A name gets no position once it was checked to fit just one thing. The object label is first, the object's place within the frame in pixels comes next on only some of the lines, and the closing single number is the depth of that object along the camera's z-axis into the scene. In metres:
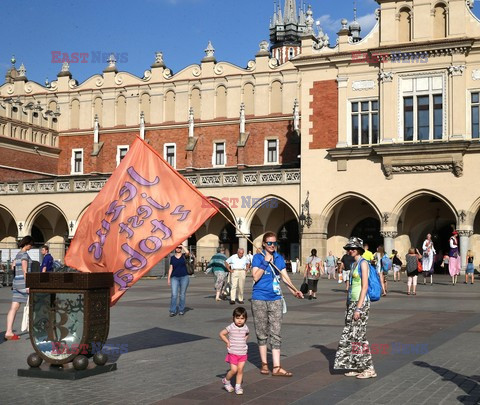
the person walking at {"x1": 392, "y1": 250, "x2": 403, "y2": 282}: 32.28
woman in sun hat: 8.87
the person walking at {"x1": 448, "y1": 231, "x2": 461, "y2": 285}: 30.61
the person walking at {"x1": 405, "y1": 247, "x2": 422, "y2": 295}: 23.52
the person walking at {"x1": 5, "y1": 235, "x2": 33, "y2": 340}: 12.61
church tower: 107.19
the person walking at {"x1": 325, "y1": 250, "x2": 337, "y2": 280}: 36.47
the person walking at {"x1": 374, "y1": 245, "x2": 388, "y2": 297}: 23.31
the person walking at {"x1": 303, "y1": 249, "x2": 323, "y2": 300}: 21.86
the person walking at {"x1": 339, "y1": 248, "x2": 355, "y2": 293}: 22.48
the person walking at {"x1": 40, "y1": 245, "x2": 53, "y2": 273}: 16.09
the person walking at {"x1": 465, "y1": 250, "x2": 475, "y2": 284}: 31.26
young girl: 8.12
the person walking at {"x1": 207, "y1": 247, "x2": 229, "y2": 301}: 21.02
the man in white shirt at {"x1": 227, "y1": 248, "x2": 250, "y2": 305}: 20.05
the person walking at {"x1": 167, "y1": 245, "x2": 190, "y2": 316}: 16.52
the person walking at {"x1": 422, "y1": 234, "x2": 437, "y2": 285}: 27.78
